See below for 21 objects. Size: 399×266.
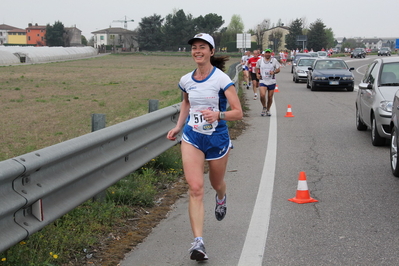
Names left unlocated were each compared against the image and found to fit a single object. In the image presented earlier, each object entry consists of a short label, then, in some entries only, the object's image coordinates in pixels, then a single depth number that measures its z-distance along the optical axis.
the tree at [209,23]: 160.25
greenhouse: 65.75
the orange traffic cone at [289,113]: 16.20
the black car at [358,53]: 101.25
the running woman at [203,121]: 5.09
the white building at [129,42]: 194.23
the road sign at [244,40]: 54.70
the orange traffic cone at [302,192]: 6.89
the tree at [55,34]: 177.12
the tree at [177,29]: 148.88
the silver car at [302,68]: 33.62
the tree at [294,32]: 133.62
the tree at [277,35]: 146.51
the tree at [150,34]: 150.00
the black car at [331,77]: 26.00
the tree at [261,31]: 117.62
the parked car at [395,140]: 8.13
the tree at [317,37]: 133.12
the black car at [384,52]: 105.60
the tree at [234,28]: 162.68
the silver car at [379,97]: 10.47
